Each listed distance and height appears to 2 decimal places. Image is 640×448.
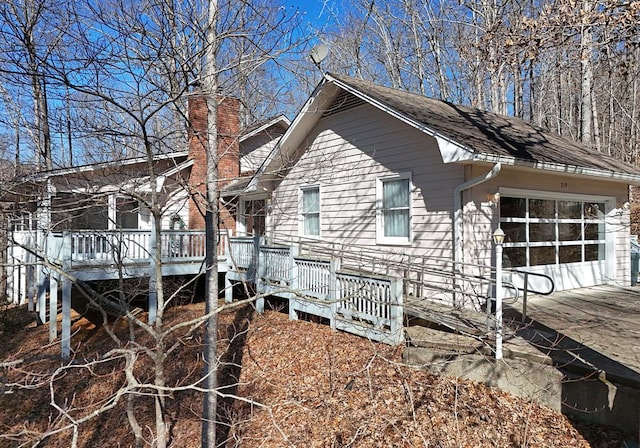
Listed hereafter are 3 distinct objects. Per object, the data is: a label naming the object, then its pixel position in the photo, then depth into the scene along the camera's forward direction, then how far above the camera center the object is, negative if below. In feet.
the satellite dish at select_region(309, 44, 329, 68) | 17.39 +7.56
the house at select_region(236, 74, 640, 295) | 25.96 +2.75
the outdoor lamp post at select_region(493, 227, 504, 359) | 17.16 -2.96
